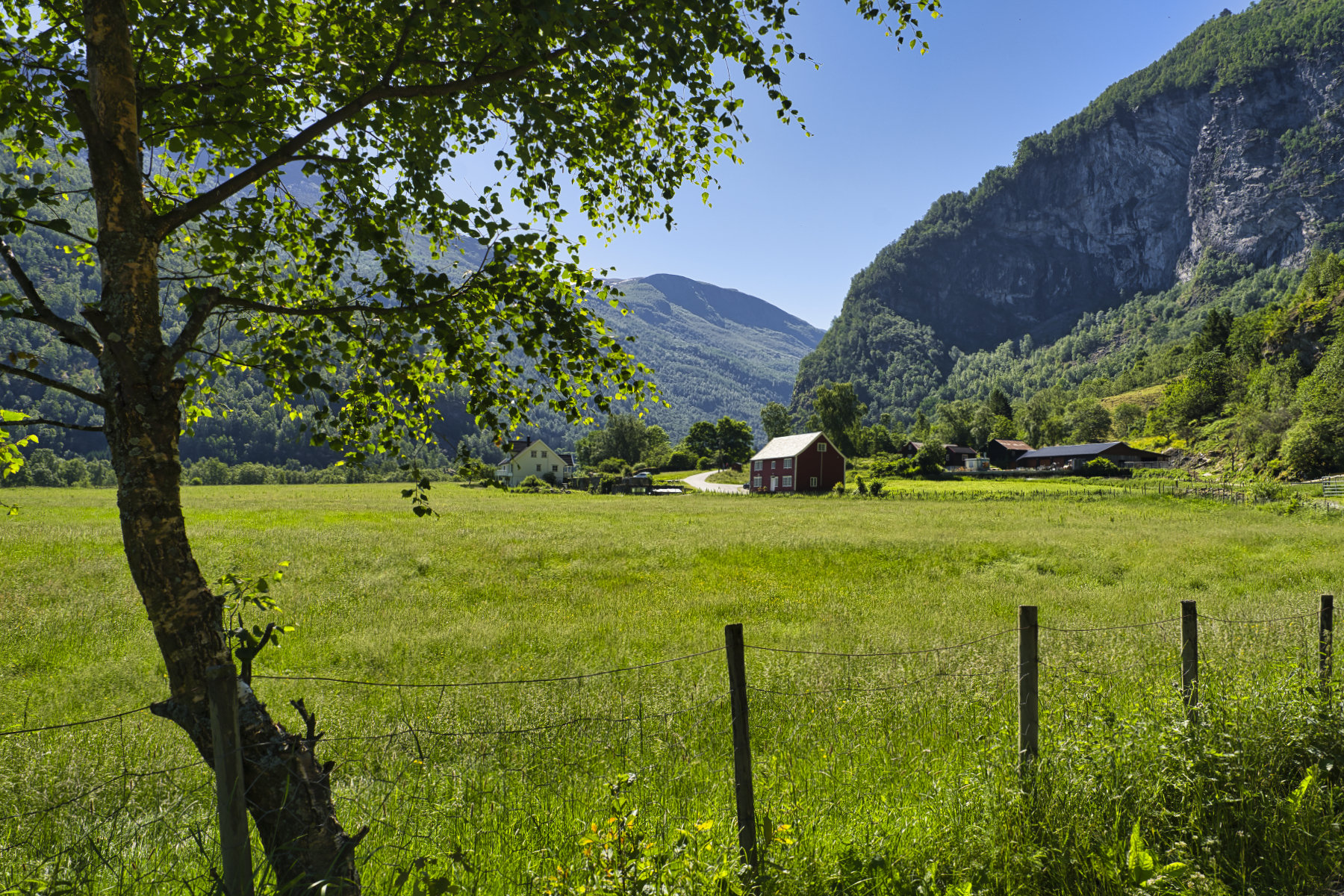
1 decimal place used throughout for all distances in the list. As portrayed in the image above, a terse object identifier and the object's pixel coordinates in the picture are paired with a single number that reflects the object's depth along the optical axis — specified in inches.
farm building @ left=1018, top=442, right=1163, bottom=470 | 3735.2
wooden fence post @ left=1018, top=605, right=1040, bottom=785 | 196.9
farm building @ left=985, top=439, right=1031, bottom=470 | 4589.1
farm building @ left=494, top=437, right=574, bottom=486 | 4320.9
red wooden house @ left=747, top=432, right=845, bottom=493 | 3095.5
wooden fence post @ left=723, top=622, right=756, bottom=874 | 155.7
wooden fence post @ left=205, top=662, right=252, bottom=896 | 109.3
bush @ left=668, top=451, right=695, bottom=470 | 5157.5
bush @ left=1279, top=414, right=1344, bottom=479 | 2303.9
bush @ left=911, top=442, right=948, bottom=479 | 3641.7
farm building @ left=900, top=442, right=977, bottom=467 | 4559.5
